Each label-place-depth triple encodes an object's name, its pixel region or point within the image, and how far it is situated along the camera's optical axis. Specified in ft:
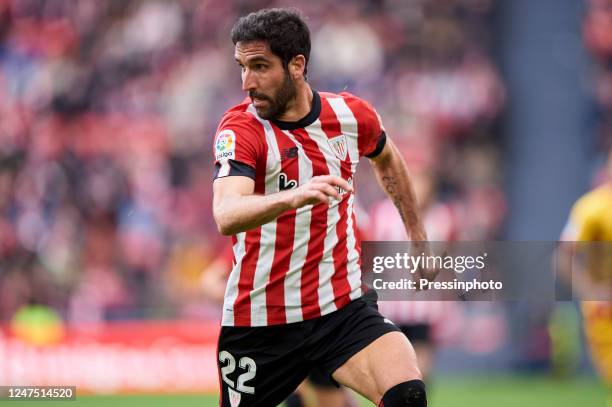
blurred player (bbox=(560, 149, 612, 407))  48.32
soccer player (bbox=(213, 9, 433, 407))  32.91
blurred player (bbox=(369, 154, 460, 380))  55.31
